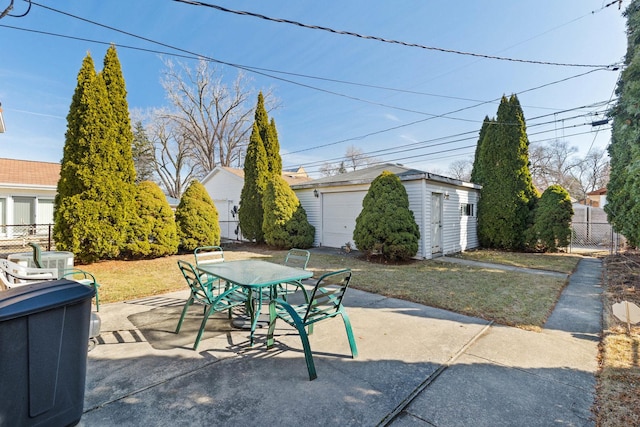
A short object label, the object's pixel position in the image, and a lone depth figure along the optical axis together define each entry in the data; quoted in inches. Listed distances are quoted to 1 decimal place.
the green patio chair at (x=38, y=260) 163.2
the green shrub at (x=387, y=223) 343.3
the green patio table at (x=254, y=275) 125.2
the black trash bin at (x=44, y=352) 63.6
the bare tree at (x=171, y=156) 1041.5
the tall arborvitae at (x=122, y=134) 334.0
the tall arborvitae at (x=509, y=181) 464.4
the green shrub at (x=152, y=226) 351.3
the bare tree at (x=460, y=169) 1478.8
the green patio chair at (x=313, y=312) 104.3
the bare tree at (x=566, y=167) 1200.2
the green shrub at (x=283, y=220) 463.2
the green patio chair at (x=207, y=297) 125.7
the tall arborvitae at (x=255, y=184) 522.0
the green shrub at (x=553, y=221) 430.6
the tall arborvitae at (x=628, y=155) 113.7
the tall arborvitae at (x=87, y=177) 309.1
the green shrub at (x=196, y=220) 411.8
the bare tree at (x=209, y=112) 960.3
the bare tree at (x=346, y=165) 1293.1
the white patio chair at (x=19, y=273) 125.0
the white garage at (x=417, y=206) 380.2
